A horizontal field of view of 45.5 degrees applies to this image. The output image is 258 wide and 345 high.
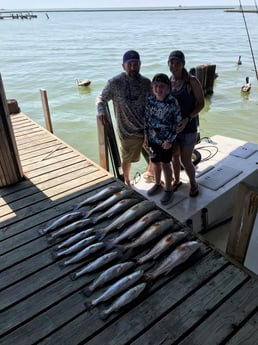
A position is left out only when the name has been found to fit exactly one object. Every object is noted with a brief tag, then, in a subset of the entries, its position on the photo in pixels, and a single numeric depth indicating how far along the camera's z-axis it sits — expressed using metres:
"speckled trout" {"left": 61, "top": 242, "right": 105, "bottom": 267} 2.66
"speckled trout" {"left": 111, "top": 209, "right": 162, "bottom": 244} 2.87
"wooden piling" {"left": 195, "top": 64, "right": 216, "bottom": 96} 11.38
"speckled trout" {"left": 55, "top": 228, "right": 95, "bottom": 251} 2.84
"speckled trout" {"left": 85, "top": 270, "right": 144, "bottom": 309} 2.28
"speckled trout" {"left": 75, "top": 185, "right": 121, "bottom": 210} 3.39
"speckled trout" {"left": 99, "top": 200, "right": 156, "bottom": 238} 3.00
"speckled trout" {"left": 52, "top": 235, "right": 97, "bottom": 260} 2.74
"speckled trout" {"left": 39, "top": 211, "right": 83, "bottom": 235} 3.04
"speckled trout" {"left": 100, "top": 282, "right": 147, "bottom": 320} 2.20
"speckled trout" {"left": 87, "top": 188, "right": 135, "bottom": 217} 3.28
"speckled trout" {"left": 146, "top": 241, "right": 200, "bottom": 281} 2.50
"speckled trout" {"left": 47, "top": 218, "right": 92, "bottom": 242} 2.96
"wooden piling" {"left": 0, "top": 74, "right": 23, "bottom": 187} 3.60
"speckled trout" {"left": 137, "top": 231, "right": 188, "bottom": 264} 2.66
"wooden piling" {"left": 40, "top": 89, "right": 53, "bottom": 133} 6.14
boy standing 3.08
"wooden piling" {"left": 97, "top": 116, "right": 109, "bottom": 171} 4.22
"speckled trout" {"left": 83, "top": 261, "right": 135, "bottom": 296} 2.39
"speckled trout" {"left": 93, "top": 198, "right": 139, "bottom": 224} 3.17
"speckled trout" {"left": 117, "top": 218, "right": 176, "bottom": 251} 2.79
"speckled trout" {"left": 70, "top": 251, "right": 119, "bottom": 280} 2.53
